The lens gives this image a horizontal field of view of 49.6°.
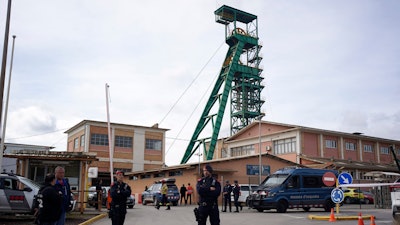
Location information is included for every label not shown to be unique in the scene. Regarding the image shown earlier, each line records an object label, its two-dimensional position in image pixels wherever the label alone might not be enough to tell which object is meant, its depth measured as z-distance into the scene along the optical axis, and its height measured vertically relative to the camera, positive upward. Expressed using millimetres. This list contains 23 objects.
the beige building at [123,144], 53594 +5114
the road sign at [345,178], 16844 +322
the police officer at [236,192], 23880 -362
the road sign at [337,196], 17266 -381
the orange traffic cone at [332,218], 17562 -1271
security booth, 22609 +1038
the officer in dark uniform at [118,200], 10656 -381
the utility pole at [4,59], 16758 +4977
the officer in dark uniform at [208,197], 10172 -274
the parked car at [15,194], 16891 -403
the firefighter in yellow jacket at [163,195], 26672 -620
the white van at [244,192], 31238 -464
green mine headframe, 62812 +15549
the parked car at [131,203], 27175 -1136
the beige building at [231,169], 35094 +1346
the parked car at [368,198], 39578 -1038
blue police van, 22891 -322
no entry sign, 19719 +353
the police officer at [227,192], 23859 -361
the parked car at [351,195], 37406 -780
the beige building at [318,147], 48656 +4822
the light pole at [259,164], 37262 +1847
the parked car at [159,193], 31375 -624
